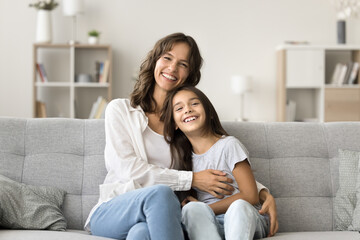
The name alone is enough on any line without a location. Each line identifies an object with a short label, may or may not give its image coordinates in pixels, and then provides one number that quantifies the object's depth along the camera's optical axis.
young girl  1.82
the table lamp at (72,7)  5.37
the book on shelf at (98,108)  5.43
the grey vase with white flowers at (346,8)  5.77
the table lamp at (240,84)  5.57
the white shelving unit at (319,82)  5.51
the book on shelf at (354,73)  5.51
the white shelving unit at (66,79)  5.68
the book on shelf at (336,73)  5.59
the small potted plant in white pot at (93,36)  5.43
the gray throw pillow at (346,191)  2.21
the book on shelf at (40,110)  5.44
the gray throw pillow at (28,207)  1.99
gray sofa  2.25
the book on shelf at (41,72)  5.45
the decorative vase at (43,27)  5.39
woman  1.74
